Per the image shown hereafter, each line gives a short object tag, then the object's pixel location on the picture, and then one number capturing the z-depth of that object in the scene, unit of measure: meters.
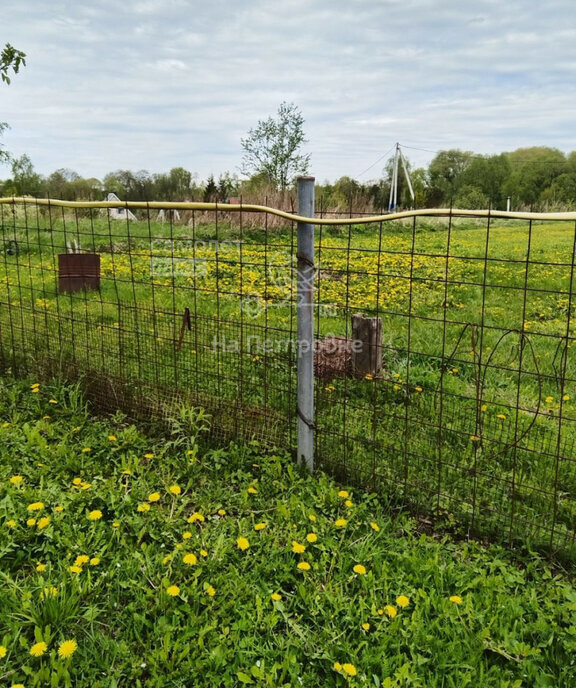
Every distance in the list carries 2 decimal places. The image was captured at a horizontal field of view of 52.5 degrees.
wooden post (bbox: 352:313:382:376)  4.70
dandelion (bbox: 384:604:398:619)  2.26
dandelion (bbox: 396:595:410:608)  2.30
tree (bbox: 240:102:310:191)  32.94
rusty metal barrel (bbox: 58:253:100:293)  6.29
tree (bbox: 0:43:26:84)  4.99
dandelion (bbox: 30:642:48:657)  2.02
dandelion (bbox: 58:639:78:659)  2.03
